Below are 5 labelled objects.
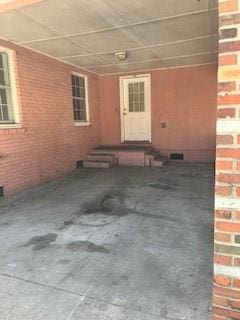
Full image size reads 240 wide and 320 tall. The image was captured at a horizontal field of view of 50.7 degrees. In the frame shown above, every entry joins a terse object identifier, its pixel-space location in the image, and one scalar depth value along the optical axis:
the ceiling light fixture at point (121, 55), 5.32
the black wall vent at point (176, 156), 7.45
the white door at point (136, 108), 7.57
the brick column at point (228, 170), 1.18
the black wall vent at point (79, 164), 6.75
